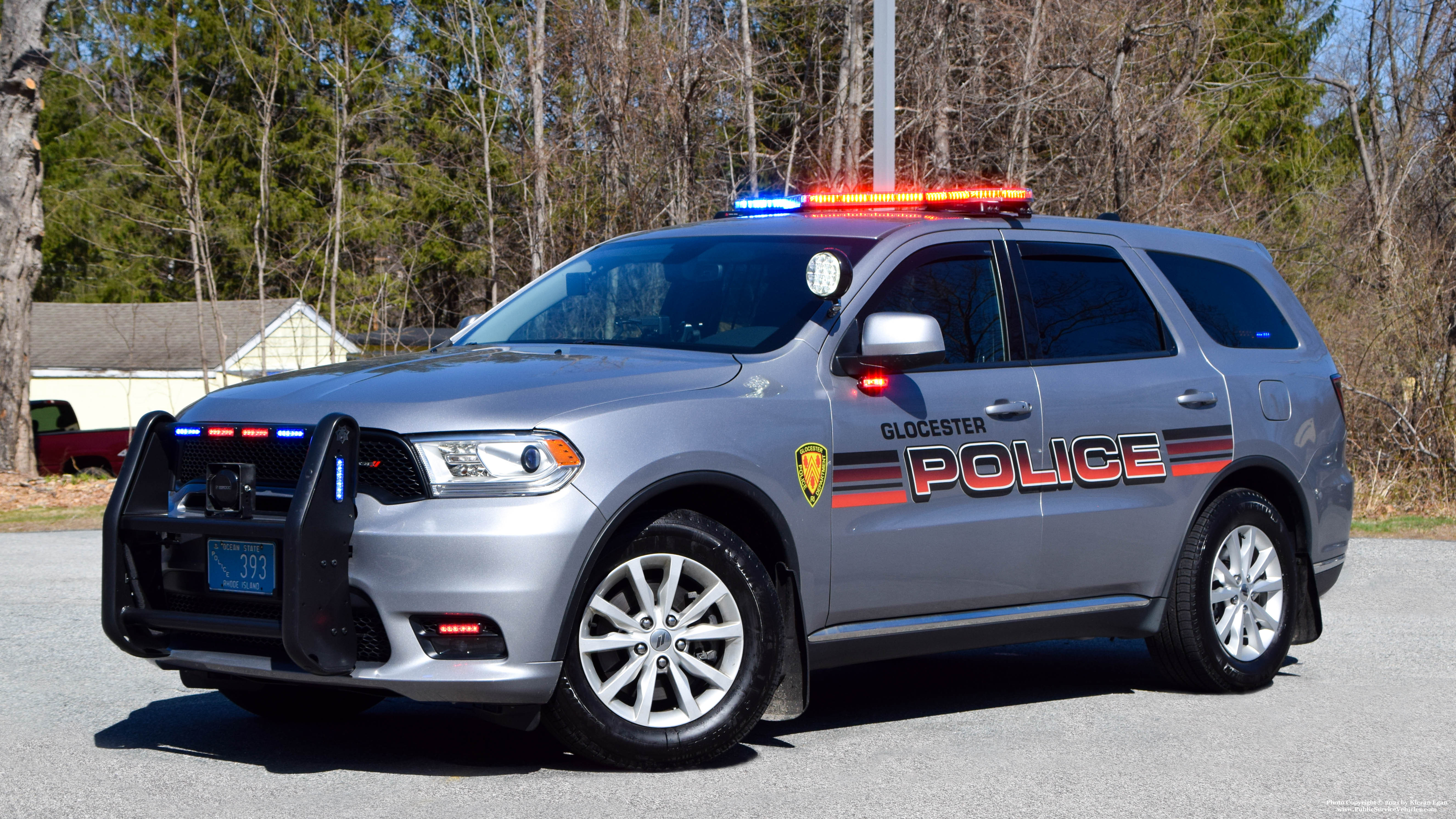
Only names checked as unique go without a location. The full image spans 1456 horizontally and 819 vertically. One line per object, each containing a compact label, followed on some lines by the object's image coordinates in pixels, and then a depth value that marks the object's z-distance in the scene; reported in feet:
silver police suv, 15.17
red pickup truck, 81.15
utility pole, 40.11
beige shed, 154.30
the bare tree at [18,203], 62.69
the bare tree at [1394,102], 58.85
